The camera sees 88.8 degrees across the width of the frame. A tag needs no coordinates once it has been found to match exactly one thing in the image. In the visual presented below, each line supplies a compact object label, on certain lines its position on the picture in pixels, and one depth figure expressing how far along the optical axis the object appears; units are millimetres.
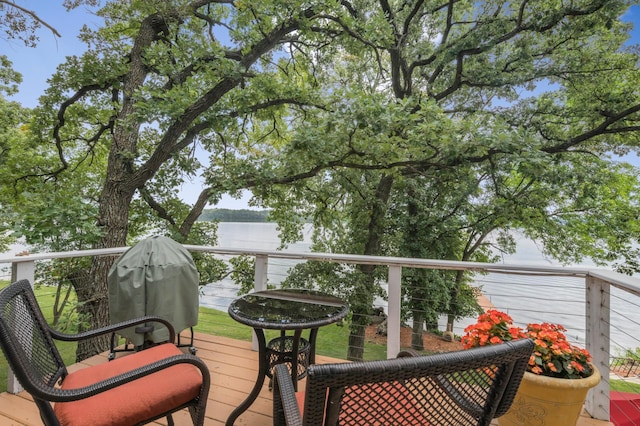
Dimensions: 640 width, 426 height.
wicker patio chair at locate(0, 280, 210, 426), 1159
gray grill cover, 2381
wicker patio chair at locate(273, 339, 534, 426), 725
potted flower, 1628
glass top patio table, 1811
